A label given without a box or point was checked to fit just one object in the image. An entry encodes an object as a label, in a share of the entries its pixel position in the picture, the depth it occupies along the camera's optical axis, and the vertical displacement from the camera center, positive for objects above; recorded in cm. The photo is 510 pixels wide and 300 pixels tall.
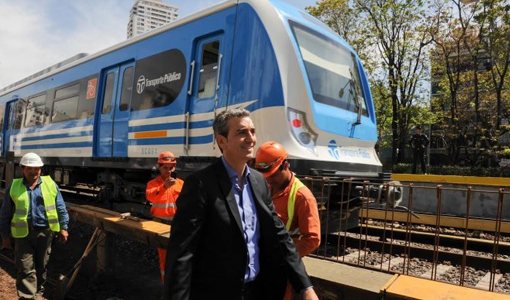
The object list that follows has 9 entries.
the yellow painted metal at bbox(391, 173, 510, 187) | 898 +13
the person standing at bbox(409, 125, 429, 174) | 1277 +125
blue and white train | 448 +92
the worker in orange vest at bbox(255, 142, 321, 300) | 236 -19
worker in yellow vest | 440 -92
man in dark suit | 170 -34
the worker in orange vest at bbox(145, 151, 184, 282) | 409 -37
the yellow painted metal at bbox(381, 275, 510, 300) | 227 -66
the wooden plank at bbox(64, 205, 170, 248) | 390 -85
